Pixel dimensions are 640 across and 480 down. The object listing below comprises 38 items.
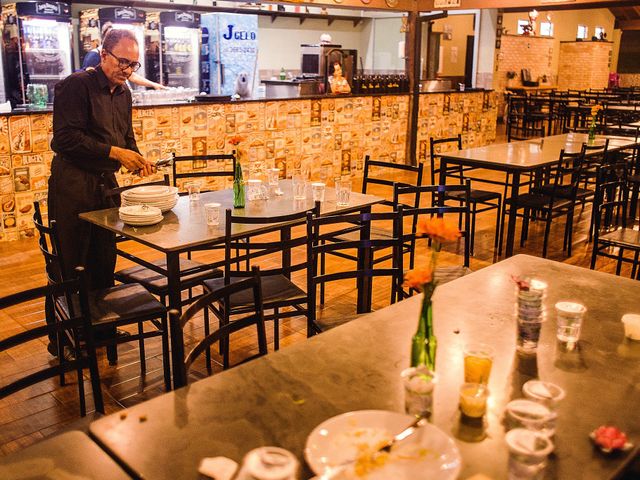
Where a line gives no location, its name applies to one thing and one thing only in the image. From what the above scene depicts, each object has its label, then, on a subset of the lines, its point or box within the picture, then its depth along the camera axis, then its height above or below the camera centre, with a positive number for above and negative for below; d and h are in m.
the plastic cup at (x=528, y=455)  1.30 -0.71
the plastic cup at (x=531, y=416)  1.45 -0.72
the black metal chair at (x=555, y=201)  5.40 -0.84
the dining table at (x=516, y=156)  5.30 -0.48
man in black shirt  3.36 -0.30
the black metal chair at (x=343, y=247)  2.75 -0.66
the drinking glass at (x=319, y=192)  3.76 -0.54
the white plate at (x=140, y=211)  3.14 -0.57
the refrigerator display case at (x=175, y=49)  9.02 +0.68
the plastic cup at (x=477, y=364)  1.69 -0.69
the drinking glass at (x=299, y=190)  3.75 -0.53
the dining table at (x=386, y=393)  1.42 -0.76
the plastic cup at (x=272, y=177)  3.93 -0.48
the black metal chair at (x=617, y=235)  4.10 -0.86
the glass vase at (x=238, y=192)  3.55 -0.52
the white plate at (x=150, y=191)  3.37 -0.50
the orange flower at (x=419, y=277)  1.54 -0.42
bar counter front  5.51 -0.40
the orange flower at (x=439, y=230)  1.51 -0.30
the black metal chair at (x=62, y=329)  1.99 -0.78
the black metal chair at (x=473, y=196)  5.41 -0.81
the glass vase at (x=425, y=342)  1.63 -0.63
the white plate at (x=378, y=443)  1.32 -0.75
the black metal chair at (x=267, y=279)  3.05 -0.96
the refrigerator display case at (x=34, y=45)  7.54 +0.59
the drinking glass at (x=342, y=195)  3.70 -0.55
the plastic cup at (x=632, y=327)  2.01 -0.69
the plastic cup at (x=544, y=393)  1.55 -0.71
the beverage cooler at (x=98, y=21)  8.25 +0.97
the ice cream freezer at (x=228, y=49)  9.87 +0.76
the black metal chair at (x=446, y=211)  3.32 -0.57
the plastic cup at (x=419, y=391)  1.54 -0.69
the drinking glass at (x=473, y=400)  1.54 -0.71
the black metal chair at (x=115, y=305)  2.84 -0.97
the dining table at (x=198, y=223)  2.92 -0.63
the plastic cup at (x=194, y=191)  3.67 -0.54
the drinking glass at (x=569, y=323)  1.98 -0.68
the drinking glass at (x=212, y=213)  3.18 -0.57
